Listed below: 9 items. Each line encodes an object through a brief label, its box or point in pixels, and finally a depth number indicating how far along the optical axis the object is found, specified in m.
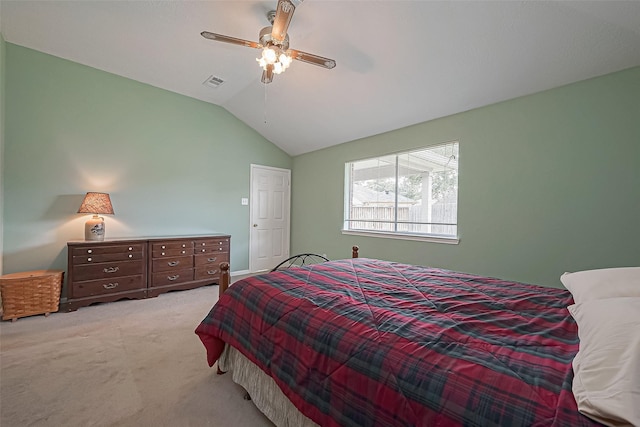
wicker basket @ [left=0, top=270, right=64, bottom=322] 2.84
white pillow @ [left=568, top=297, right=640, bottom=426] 0.61
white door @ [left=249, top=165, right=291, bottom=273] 5.36
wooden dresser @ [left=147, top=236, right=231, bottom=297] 3.78
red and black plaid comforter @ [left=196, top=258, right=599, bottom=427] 0.80
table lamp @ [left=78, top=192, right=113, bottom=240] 3.37
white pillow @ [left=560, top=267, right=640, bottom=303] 1.12
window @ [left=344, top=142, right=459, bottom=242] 3.60
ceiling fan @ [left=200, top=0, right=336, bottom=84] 2.06
